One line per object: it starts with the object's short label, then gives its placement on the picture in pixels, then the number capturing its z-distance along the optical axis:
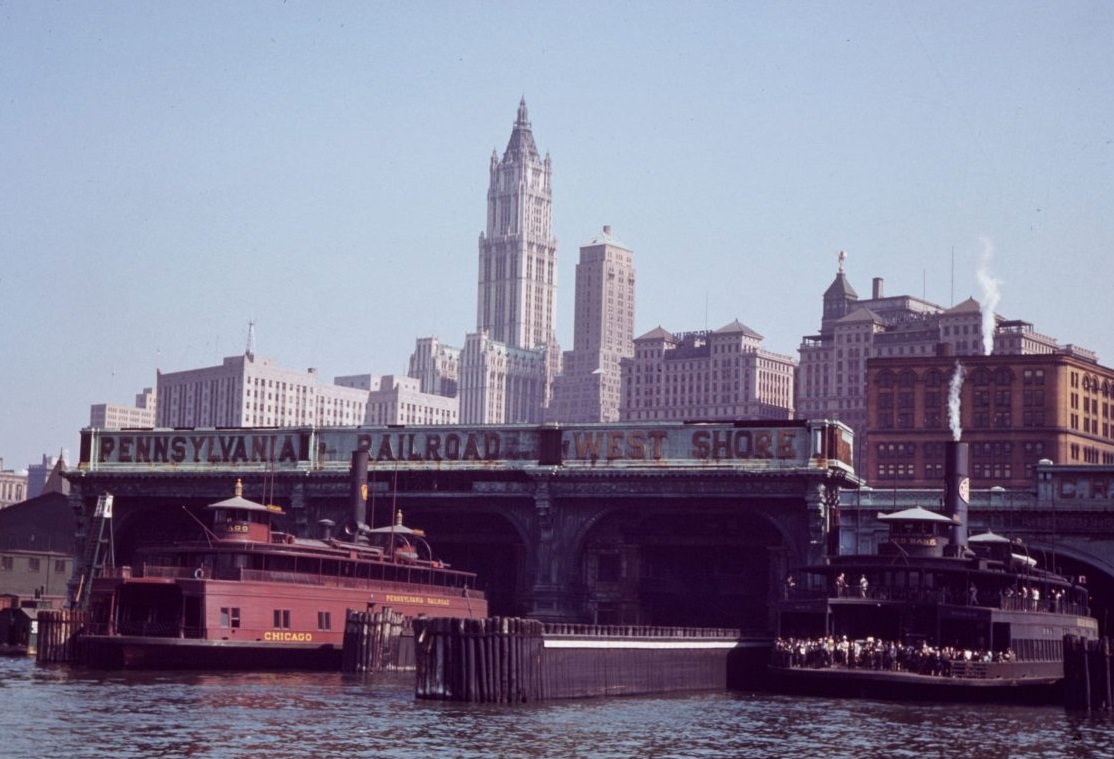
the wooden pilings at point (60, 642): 85.06
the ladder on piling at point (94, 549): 106.06
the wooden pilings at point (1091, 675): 69.19
